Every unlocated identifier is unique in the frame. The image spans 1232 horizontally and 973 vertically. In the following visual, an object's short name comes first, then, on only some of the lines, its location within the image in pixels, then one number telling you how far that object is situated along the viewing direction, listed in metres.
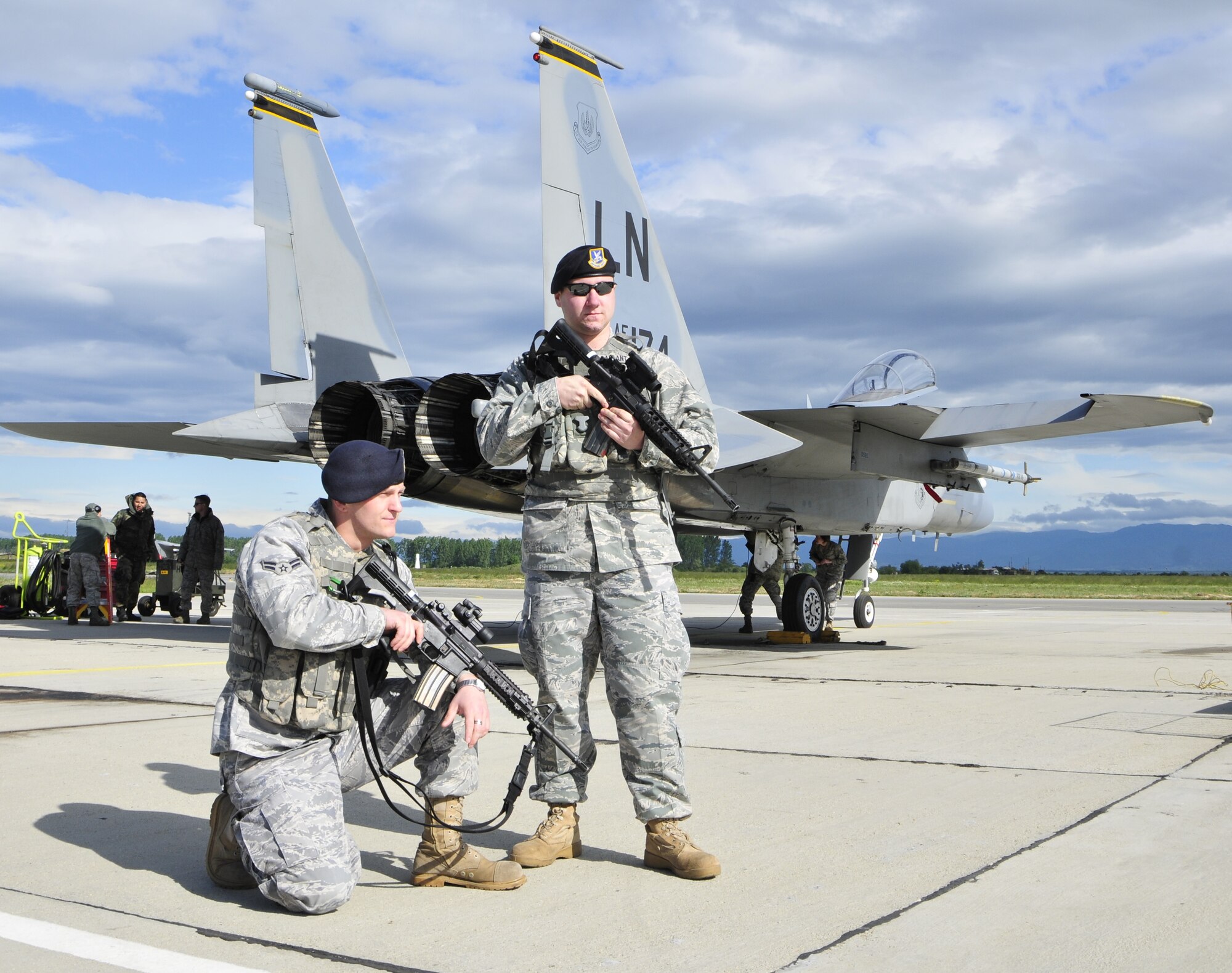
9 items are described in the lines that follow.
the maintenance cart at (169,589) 17.20
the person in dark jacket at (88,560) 15.50
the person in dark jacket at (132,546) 16.34
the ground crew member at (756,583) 15.35
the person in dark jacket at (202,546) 16.03
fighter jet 8.98
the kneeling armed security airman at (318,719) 3.22
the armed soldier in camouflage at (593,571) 3.81
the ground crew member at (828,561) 15.69
